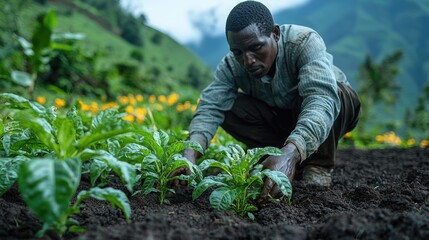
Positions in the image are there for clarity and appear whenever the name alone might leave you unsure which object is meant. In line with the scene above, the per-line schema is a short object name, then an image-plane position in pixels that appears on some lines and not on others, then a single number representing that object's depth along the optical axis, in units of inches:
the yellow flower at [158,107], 315.6
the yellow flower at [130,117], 210.0
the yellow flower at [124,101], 300.2
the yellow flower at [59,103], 218.4
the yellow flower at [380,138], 328.5
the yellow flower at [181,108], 301.2
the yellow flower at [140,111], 236.3
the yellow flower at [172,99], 295.2
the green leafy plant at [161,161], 82.2
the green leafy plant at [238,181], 77.1
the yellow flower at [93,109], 223.2
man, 100.0
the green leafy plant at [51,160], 49.1
